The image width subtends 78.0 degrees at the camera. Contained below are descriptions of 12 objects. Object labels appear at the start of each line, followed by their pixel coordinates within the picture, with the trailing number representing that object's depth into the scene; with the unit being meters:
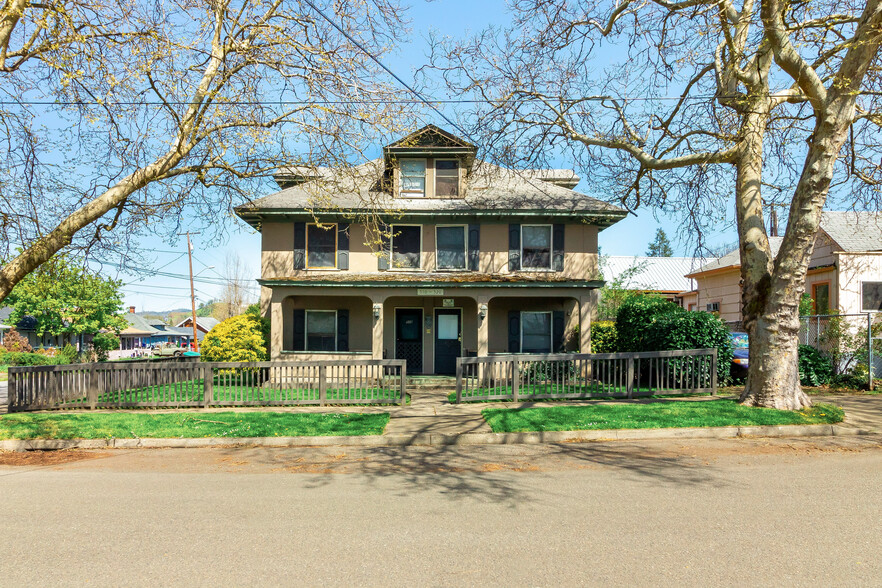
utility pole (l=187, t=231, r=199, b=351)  41.31
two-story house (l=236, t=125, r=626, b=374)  18.19
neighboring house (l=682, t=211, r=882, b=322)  17.98
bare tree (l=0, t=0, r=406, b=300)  9.59
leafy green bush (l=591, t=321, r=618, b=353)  18.84
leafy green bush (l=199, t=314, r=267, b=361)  17.97
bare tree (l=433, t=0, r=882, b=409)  10.06
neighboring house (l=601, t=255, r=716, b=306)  40.72
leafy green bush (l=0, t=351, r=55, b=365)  29.61
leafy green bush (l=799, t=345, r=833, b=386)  15.34
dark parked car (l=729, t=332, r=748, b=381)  16.41
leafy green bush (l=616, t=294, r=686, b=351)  16.05
